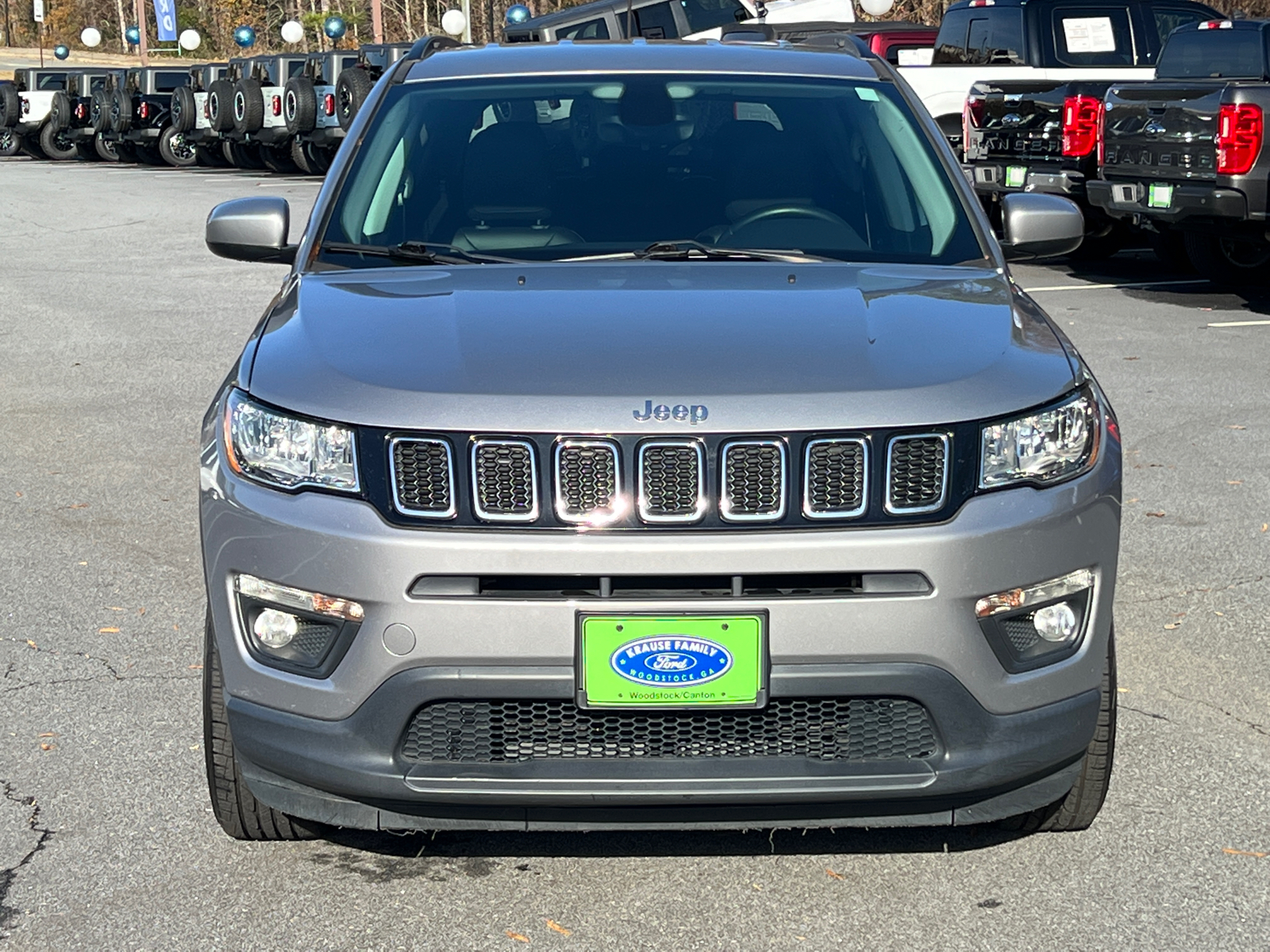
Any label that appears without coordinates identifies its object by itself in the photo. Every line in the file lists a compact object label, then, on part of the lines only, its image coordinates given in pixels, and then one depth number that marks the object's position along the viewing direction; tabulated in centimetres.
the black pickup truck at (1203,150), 1151
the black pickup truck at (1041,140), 1380
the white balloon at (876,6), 2734
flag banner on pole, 6166
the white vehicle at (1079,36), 1625
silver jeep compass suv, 303
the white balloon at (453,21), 3659
